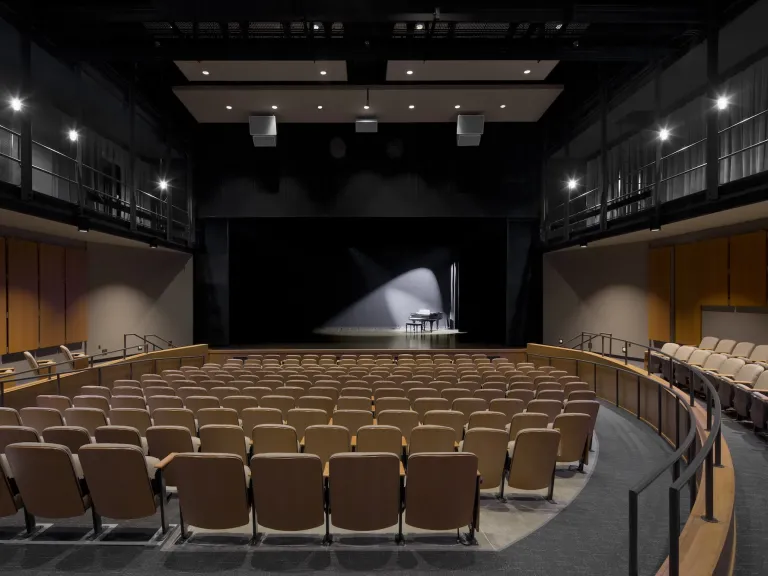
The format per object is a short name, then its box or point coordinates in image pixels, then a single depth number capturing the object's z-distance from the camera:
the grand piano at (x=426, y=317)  20.59
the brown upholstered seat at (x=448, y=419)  4.95
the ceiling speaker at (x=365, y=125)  14.72
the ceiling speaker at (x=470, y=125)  14.67
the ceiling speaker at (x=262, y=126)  14.60
